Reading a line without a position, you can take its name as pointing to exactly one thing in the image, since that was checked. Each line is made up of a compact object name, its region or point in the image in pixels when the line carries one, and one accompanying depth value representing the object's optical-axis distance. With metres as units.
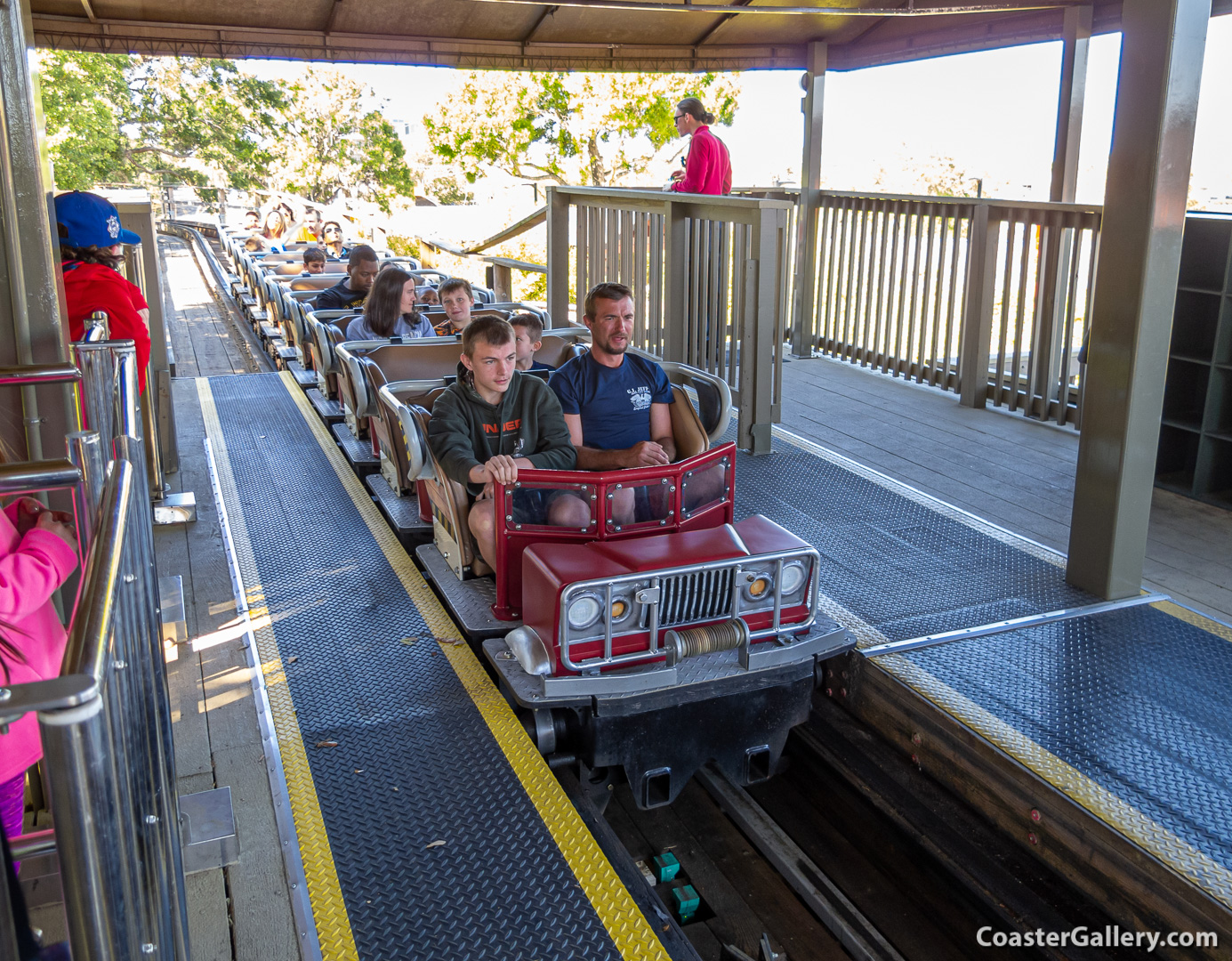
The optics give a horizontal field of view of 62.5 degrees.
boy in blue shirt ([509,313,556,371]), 4.71
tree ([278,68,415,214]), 33.59
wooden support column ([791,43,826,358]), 8.08
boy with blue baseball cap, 3.62
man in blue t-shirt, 3.96
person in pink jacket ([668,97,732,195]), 6.43
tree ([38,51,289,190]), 33.22
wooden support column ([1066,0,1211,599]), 3.14
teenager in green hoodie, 3.48
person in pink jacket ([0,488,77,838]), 1.61
